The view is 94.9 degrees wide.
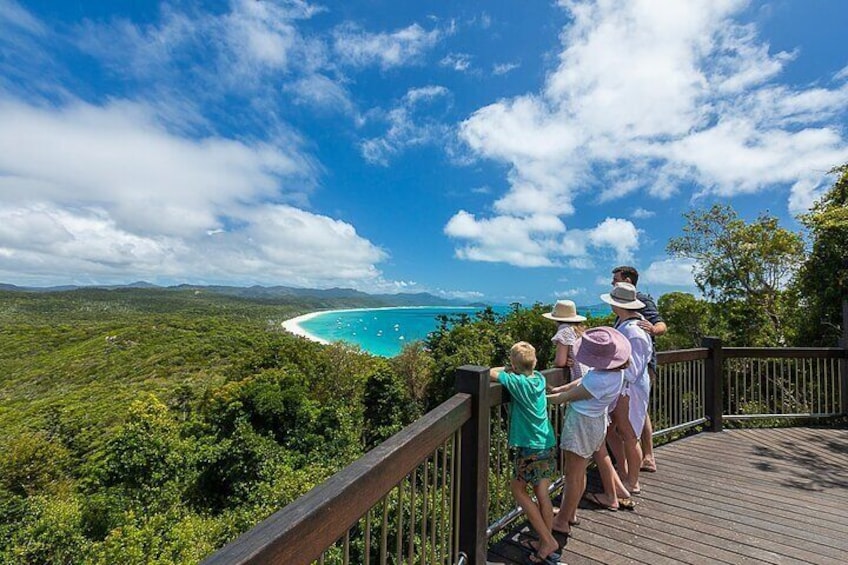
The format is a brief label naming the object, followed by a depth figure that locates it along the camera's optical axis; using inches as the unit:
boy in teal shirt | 81.1
